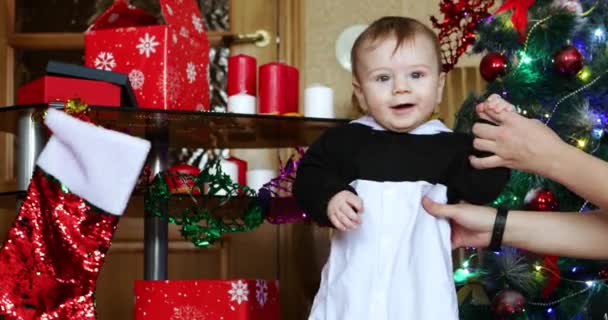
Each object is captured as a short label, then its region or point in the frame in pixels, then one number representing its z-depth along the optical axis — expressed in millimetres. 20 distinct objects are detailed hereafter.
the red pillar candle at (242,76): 2318
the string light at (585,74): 2025
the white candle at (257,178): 2398
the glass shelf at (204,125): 1955
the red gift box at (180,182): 1993
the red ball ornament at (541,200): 1988
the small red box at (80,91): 1969
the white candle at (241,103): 2244
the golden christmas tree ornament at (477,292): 2146
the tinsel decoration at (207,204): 1974
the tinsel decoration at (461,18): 2133
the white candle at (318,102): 2268
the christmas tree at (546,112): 2006
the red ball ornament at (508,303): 2010
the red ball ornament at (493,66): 2062
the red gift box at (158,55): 2096
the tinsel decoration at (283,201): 2053
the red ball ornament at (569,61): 1960
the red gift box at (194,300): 1971
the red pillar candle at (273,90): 2297
